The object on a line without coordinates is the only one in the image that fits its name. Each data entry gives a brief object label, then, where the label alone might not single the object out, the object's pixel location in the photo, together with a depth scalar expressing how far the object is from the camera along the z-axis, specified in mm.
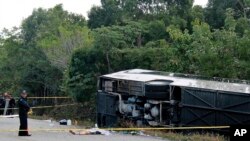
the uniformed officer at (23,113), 15873
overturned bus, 17703
